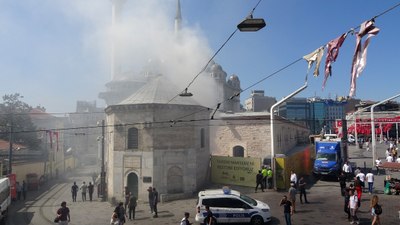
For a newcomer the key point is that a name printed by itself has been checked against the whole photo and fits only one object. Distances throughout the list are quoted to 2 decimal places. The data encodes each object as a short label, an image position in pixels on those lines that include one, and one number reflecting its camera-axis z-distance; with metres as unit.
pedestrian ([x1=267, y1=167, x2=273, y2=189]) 22.20
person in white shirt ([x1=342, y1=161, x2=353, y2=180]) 22.12
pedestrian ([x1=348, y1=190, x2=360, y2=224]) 14.30
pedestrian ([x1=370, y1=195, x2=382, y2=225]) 12.20
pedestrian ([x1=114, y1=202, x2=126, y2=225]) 15.42
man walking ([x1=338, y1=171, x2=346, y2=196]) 18.66
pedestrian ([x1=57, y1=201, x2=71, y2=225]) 14.71
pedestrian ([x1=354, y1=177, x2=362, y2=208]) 16.22
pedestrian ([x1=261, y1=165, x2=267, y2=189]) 22.14
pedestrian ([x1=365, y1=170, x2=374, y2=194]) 19.34
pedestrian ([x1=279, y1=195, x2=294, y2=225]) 14.04
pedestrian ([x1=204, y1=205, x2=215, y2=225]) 12.40
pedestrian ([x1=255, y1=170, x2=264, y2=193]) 21.86
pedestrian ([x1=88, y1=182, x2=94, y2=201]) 26.73
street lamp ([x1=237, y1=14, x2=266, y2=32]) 8.06
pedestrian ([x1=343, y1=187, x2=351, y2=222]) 15.09
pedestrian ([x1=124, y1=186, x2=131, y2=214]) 19.71
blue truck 24.23
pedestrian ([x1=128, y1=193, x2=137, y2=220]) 18.75
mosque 23.89
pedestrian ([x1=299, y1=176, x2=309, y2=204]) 18.38
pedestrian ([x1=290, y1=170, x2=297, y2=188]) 19.67
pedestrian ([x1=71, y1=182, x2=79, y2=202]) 26.80
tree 44.50
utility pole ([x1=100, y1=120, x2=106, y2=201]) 26.26
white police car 15.06
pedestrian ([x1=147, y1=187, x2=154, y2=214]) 19.22
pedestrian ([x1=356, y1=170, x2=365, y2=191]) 19.47
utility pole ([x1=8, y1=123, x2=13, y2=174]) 26.94
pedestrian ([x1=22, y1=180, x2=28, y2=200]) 27.58
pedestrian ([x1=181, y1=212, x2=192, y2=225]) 12.61
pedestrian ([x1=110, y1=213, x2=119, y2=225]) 13.47
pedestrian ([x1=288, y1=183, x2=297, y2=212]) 16.17
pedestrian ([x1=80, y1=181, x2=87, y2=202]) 27.03
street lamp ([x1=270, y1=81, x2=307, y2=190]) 22.27
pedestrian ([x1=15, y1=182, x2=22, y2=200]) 27.77
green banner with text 23.03
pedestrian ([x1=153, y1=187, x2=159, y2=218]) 18.76
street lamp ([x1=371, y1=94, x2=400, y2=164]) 29.98
